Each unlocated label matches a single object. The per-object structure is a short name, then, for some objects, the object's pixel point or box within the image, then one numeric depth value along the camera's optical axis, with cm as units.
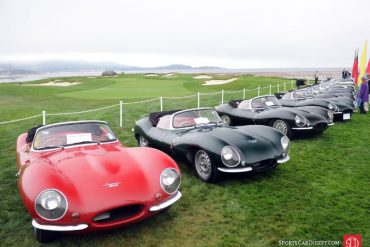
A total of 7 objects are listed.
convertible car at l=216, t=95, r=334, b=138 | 869
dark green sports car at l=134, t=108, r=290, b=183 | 536
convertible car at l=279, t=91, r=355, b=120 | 1162
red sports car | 354
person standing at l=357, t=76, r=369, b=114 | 1397
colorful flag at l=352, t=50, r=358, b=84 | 2995
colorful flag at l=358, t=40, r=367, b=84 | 2734
